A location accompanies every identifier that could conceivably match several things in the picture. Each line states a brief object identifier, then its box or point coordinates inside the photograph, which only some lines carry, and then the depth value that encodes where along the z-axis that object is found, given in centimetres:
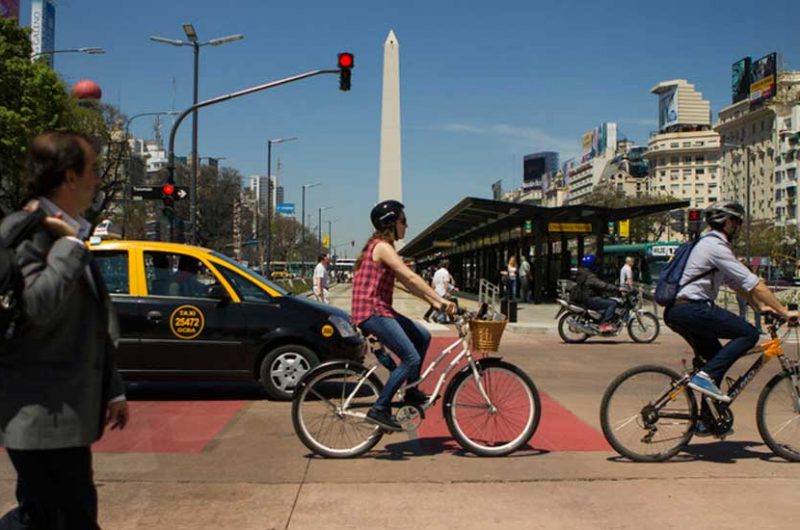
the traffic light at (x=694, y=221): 1631
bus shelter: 2916
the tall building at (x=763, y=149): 10919
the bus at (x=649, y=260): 4175
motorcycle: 1512
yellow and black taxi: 788
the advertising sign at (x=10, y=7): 5877
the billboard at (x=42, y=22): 9662
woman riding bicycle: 541
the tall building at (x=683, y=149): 14488
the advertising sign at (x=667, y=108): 14950
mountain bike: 548
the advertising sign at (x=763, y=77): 11206
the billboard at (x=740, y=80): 12156
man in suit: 231
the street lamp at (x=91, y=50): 2947
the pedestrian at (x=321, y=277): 2273
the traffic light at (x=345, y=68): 1823
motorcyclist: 1492
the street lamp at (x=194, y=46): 1970
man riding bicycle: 531
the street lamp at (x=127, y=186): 4766
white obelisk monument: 4784
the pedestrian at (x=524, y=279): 3139
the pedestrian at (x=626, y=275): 1944
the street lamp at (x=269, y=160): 4400
